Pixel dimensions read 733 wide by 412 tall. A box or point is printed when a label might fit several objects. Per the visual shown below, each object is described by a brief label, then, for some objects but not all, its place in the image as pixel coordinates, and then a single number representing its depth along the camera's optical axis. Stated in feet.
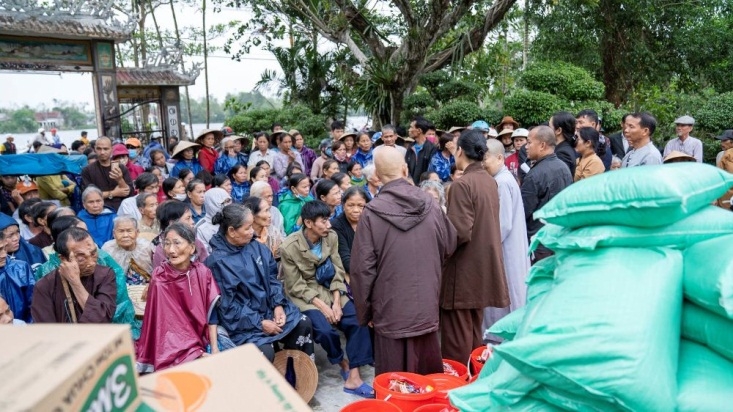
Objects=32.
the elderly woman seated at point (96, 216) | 14.56
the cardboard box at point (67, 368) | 2.94
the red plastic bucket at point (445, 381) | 8.62
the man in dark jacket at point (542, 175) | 12.92
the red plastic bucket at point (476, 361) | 9.03
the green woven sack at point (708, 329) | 4.59
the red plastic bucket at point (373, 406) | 7.38
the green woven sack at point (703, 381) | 4.44
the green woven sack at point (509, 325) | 6.44
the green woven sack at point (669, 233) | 4.94
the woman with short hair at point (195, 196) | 15.37
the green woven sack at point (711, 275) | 4.22
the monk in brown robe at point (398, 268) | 9.41
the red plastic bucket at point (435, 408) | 7.22
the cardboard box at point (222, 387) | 4.01
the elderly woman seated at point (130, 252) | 11.96
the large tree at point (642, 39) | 35.91
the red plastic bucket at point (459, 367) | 9.81
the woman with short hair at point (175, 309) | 9.68
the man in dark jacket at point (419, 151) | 21.86
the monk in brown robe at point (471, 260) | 10.87
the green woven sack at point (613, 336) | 4.32
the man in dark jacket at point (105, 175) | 18.62
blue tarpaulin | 17.87
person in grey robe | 12.32
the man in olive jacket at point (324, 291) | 11.73
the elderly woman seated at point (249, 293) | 10.56
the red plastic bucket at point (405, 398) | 7.82
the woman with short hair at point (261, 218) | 12.55
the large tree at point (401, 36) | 32.73
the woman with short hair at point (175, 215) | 12.59
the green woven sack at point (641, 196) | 4.74
